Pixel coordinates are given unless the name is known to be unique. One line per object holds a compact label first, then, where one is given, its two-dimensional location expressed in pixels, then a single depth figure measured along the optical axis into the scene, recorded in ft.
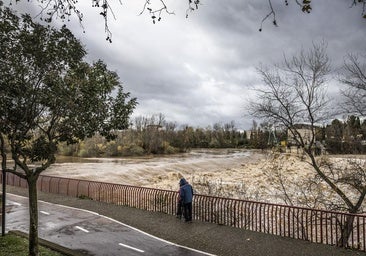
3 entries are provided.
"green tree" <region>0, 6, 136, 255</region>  26.11
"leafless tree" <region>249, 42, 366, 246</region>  40.77
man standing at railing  41.75
